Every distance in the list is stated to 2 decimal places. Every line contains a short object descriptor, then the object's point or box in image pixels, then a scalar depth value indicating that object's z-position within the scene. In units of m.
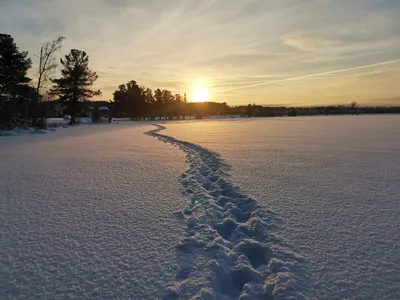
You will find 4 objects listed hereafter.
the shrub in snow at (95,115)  36.22
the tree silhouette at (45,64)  22.98
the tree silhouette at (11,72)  19.39
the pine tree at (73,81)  28.62
